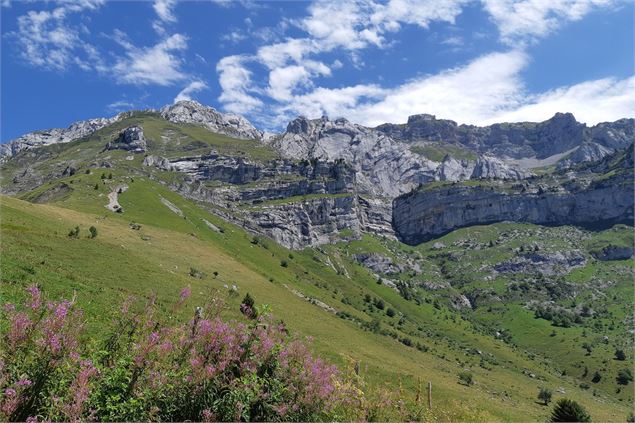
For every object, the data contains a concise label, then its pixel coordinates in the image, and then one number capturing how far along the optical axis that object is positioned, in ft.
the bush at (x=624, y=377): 410.10
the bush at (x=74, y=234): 173.57
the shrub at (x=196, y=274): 193.52
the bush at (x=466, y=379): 203.56
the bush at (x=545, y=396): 220.92
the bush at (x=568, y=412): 90.74
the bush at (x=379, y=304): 539.29
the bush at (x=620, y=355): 465.06
